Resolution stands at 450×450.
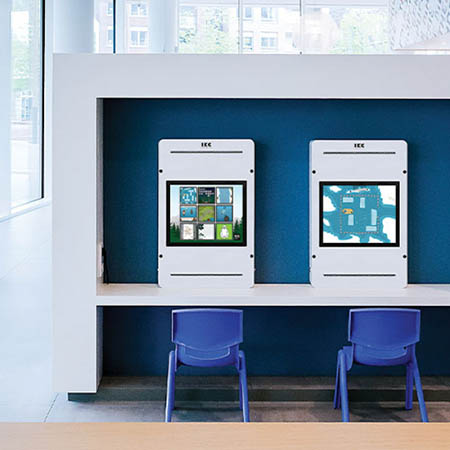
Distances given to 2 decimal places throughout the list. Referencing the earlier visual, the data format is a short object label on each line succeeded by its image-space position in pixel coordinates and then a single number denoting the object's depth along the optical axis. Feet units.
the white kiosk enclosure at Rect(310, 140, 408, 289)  14.26
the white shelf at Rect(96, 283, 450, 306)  13.46
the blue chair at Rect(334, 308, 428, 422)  12.57
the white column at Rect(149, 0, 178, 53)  30.94
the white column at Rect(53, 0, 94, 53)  31.86
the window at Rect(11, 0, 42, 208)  30.76
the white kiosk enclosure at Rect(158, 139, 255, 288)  14.23
